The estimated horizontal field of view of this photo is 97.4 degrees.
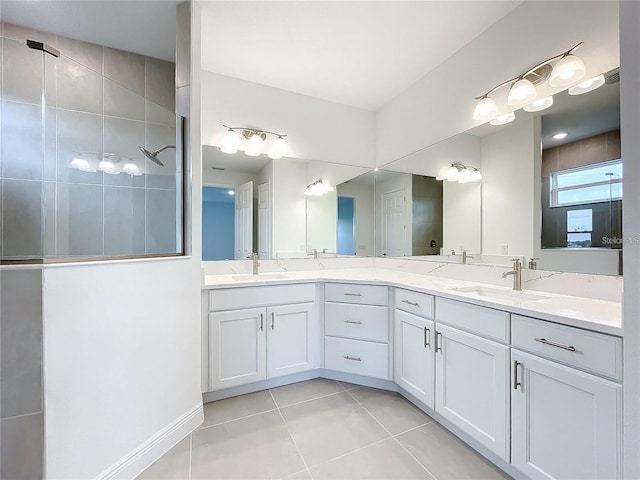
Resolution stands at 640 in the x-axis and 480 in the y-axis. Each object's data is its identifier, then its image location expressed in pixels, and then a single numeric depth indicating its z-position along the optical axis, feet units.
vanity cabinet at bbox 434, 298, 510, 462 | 4.31
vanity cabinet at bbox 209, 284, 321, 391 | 6.28
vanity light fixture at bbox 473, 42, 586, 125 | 4.85
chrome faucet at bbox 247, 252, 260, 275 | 8.17
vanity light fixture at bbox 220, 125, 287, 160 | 7.99
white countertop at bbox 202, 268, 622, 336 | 3.52
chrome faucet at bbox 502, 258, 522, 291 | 5.59
